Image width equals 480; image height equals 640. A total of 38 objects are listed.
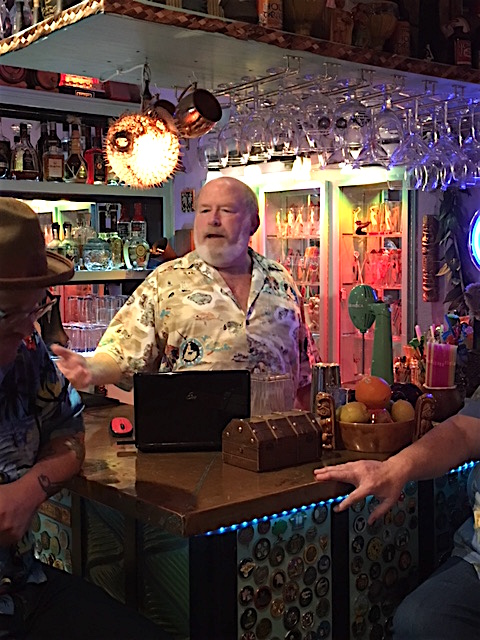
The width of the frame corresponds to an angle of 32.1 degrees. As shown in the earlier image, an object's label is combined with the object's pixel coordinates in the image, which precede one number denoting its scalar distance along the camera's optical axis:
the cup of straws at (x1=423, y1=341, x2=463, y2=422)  2.94
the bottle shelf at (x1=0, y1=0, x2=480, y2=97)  2.82
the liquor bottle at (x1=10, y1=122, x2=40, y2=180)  5.03
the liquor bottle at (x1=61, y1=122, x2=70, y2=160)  5.29
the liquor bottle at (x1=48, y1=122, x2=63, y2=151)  5.16
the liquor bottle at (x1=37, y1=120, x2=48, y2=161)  5.17
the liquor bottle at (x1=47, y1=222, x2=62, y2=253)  5.14
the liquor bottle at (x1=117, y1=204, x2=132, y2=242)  5.62
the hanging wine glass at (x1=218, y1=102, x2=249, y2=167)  3.54
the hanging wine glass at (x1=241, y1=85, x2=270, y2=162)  3.48
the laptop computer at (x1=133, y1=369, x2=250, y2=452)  2.54
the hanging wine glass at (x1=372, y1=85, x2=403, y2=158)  3.50
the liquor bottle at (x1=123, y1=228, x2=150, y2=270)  5.42
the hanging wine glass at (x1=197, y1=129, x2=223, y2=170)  3.63
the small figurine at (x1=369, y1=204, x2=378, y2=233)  7.00
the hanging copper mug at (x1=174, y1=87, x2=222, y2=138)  3.68
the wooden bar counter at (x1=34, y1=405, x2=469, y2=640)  2.16
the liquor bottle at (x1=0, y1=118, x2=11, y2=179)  4.96
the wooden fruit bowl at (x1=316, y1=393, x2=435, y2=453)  2.57
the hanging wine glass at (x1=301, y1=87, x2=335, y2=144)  3.43
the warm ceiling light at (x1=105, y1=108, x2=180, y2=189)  3.77
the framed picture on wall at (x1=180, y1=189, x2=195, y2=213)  7.23
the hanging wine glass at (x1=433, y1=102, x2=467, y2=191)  3.80
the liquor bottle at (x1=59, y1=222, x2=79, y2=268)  5.14
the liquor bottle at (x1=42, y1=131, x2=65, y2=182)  5.11
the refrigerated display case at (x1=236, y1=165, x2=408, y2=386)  6.76
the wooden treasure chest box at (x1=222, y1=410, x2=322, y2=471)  2.39
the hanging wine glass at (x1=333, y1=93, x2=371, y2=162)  3.42
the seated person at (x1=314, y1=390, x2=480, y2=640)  2.28
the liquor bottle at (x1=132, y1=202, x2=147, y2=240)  5.62
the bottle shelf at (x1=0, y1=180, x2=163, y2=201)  5.07
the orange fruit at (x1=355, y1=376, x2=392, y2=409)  2.64
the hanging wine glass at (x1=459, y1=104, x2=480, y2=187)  3.84
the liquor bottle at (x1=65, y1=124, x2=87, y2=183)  5.23
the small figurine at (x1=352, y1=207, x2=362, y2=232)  7.13
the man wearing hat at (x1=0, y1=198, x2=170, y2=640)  1.93
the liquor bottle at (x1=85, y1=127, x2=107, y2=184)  5.32
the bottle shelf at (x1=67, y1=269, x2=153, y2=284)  5.16
